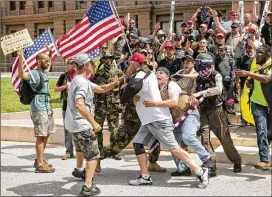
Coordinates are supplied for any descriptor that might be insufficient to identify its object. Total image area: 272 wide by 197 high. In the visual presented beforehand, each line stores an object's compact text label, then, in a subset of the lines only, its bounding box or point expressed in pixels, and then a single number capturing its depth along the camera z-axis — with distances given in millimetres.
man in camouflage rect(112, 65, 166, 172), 6633
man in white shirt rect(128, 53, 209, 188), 5832
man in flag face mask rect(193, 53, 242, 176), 6383
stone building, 31031
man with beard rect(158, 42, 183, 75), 8344
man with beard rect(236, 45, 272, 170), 6438
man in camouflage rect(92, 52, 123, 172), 7273
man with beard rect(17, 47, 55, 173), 6922
